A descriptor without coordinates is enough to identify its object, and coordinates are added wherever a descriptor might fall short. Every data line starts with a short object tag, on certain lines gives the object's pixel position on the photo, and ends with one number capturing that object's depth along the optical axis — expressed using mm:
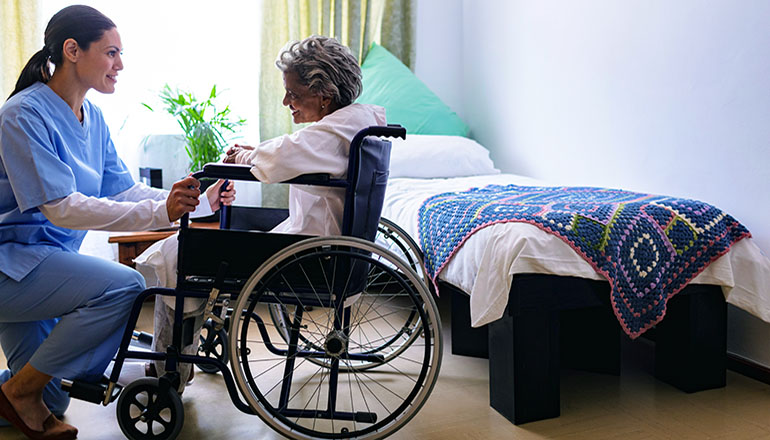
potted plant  3131
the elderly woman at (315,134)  1600
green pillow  3543
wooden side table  2703
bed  1742
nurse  1582
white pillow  3137
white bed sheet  1727
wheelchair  1546
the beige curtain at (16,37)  3021
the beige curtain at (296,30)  3535
